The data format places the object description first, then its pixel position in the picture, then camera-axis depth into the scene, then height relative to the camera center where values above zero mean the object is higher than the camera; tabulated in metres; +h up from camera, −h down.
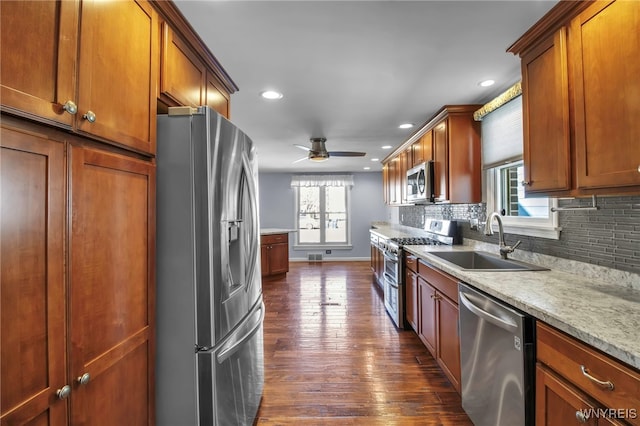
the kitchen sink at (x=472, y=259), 2.29 -0.39
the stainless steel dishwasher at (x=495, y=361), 1.22 -0.73
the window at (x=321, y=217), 7.64 +0.00
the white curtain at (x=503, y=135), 2.31 +0.72
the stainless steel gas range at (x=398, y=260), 3.15 -0.53
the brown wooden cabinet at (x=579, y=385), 0.82 -0.57
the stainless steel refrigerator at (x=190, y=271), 1.22 -0.23
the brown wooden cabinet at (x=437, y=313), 1.94 -0.80
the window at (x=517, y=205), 1.98 +0.08
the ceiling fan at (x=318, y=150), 4.17 +1.00
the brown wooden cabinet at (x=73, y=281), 0.69 -0.19
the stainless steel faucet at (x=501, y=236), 2.07 -0.16
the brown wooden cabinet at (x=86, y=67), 0.70 +0.47
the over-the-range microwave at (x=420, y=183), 3.25 +0.40
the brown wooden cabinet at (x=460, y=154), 2.88 +0.63
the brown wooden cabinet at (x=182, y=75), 1.33 +0.80
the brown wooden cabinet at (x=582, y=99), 1.11 +0.53
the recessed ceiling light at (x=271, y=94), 2.52 +1.12
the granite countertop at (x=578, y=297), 0.90 -0.38
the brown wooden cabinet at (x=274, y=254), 5.52 -0.75
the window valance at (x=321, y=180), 7.49 +0.98
